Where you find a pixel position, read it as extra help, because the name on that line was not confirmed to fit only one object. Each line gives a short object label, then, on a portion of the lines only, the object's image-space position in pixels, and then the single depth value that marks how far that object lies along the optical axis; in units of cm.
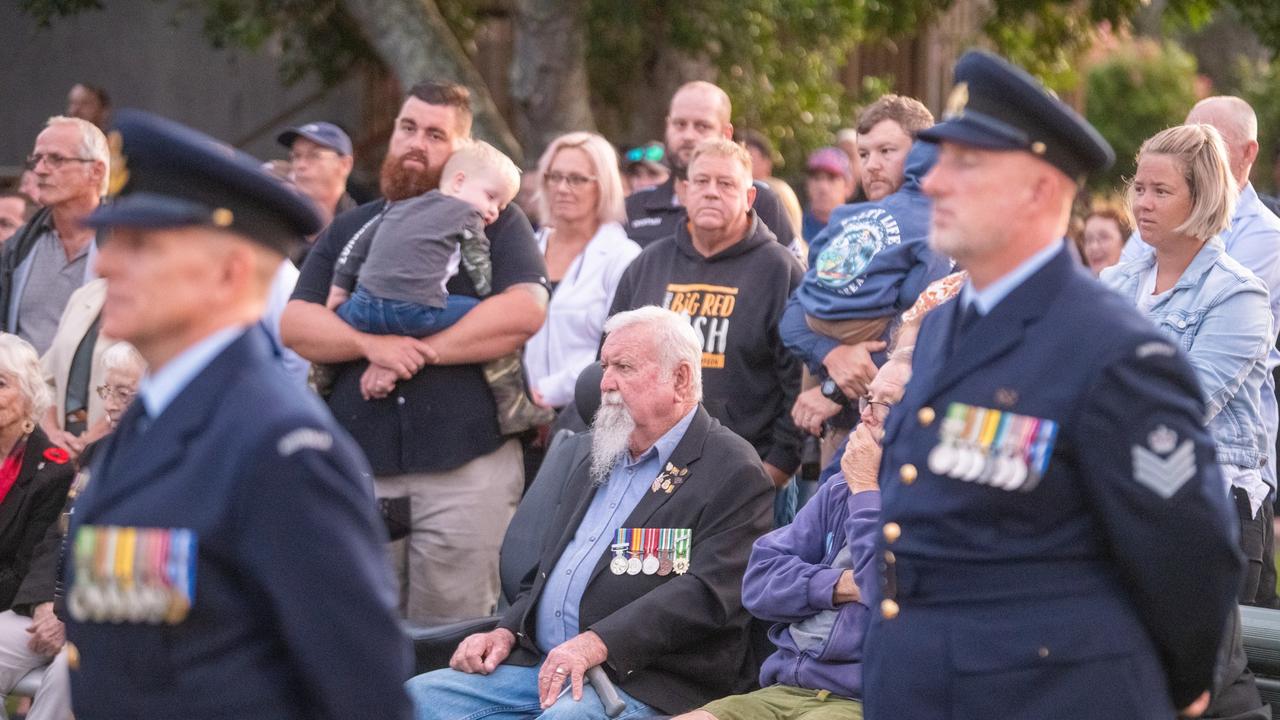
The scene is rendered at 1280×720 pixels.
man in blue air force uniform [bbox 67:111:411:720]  506
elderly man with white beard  971
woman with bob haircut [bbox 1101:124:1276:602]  945
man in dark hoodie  1211
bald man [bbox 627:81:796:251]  1523
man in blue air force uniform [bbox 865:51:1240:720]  568
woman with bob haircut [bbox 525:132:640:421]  1355
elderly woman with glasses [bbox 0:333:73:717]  1142
